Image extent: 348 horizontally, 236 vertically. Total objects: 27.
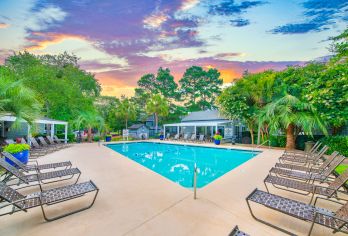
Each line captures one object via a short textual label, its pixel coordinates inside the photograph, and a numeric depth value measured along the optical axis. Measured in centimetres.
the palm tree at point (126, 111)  2835
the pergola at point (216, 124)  1906
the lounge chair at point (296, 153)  882
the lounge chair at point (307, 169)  554
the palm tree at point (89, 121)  1978
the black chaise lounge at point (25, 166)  535
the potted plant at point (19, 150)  682
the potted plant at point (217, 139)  1689
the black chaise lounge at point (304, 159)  713
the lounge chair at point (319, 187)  363
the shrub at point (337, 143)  1078
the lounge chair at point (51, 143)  1325
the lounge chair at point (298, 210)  241
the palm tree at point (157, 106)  2792
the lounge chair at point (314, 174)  468
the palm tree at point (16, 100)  605
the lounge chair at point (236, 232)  201
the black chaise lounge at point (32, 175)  441
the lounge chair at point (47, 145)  1250
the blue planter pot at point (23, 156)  689
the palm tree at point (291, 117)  1174
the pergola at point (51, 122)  1456
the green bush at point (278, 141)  1470
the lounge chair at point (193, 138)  2062
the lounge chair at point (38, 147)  1137
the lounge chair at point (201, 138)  2015
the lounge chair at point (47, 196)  290
